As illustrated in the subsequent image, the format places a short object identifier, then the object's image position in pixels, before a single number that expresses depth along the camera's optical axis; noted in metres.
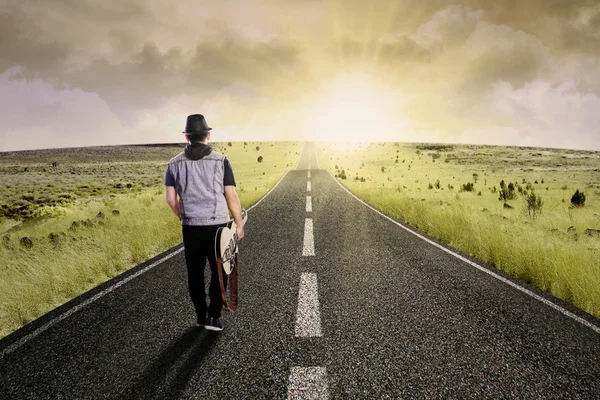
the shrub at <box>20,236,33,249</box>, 8.71
